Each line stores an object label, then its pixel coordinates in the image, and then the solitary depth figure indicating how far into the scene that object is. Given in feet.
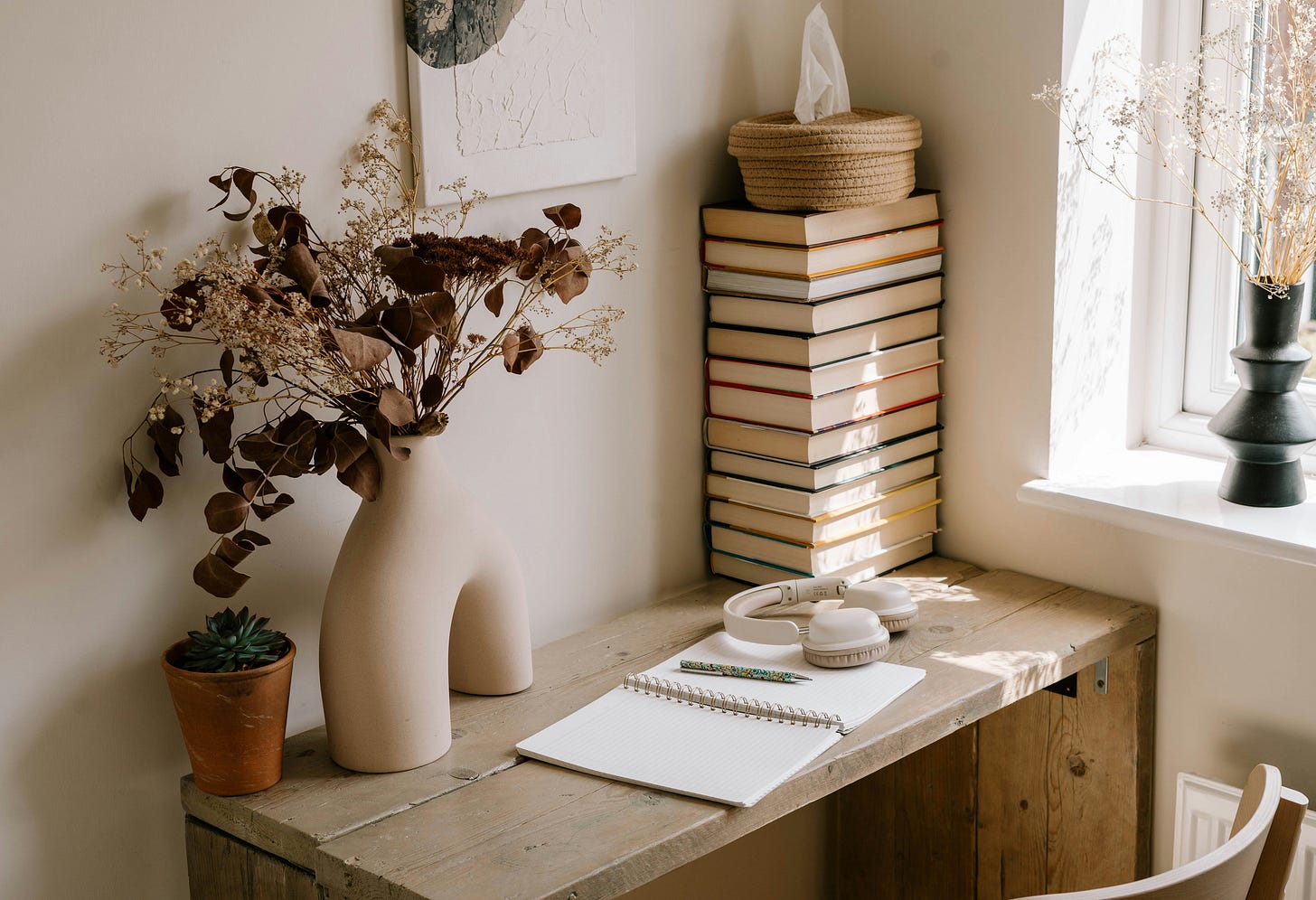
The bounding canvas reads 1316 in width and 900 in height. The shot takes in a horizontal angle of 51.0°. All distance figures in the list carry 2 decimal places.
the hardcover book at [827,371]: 5.64
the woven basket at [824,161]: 5.35
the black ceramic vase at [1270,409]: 5.47
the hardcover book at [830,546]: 5.80
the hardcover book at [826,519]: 5.78
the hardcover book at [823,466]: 5.74
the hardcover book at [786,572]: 5.98
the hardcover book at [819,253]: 5.52
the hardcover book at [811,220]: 5.48
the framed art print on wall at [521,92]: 4.75
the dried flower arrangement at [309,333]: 4.02
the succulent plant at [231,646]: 4.19
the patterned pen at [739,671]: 4.98
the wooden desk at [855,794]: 4.00
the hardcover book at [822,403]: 5.67
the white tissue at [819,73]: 5.65
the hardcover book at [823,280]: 5.55
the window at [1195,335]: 6.10
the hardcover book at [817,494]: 5.75
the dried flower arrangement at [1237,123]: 5.26
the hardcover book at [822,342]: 5.61
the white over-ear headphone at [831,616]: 5.06
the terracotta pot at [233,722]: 4.13
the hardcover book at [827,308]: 5.58
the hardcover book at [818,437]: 5.70
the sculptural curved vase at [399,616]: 4.31
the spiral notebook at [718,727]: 4.35
